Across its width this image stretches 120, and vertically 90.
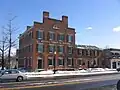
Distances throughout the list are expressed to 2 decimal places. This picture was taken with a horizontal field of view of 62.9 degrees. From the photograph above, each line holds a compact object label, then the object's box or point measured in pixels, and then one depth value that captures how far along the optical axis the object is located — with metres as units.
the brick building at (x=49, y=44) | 24.04
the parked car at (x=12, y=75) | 12.12
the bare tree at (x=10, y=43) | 20.17
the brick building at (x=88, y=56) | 28.55
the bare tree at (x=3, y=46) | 20.38
